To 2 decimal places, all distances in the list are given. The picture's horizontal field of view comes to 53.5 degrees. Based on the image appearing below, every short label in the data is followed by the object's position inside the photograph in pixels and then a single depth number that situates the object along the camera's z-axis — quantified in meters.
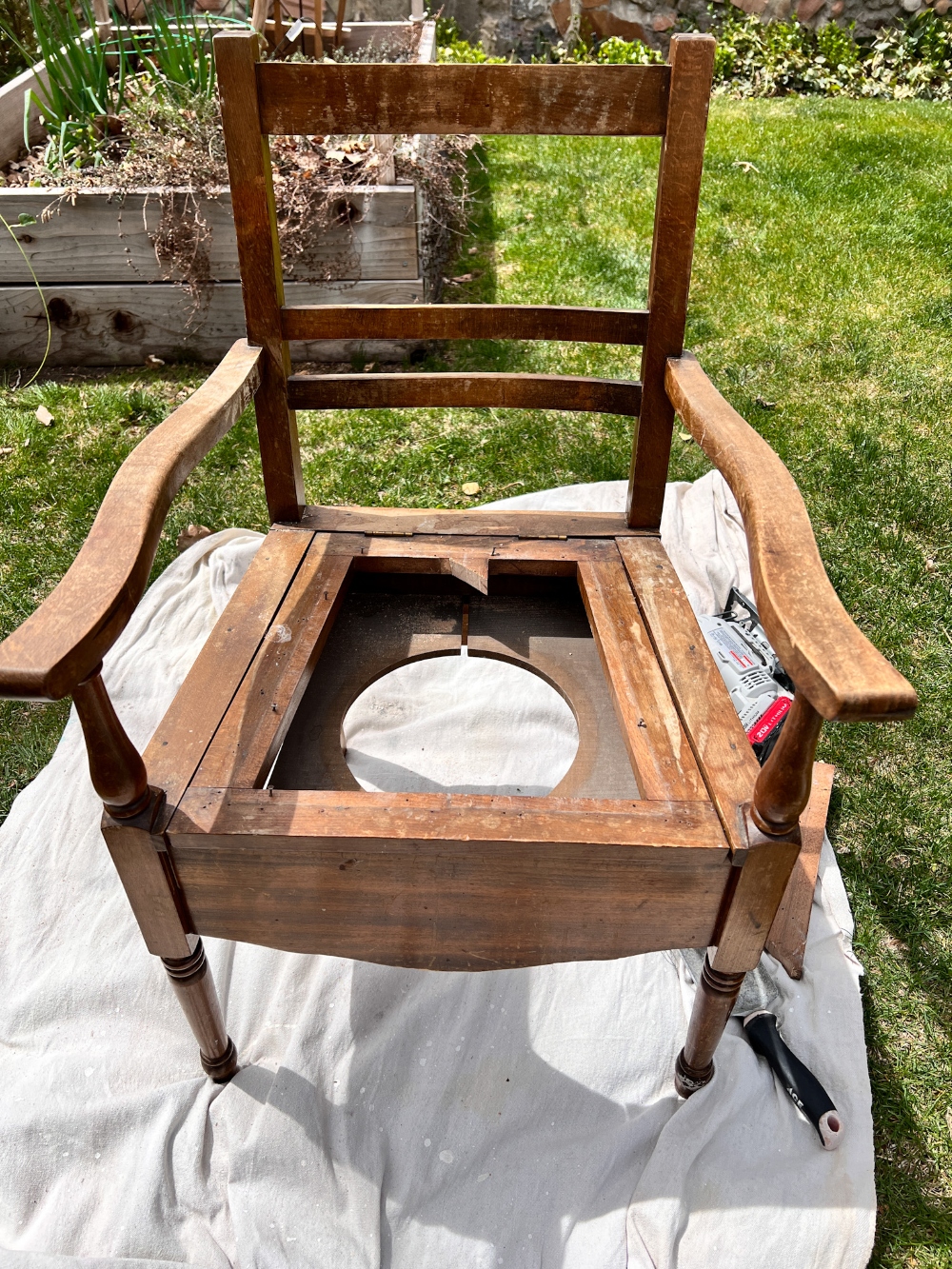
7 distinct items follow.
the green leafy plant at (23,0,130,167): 3.39
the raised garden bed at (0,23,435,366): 3.11
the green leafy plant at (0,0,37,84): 4.25
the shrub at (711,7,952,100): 5.95
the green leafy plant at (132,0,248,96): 3.43
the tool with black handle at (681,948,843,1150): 1.38
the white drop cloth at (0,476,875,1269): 1.29
